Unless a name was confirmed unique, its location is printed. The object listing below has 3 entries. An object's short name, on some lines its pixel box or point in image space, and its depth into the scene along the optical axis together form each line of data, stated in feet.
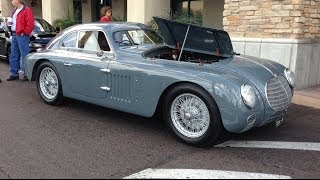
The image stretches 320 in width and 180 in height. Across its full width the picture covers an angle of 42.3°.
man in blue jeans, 29.19
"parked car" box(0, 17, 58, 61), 34.78
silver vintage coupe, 15.23
